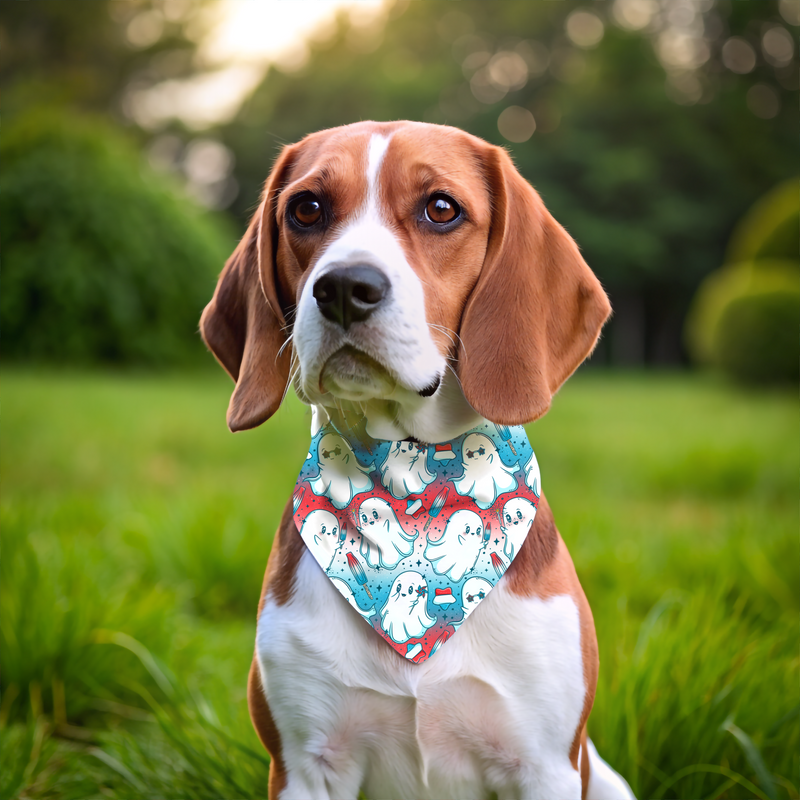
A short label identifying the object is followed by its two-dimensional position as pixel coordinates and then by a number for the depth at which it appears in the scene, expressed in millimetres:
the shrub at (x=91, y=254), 10359
